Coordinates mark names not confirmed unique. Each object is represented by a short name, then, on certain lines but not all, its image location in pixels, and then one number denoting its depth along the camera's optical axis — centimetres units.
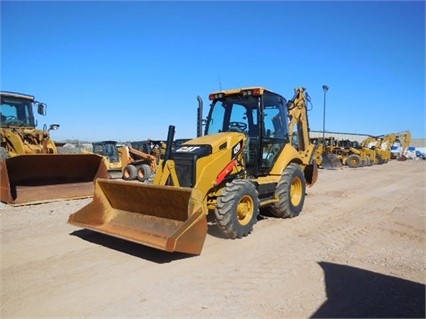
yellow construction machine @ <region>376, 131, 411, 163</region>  3284
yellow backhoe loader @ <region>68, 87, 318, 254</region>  545
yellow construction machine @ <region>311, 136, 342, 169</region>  2588
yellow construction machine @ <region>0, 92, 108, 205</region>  866
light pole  3324
